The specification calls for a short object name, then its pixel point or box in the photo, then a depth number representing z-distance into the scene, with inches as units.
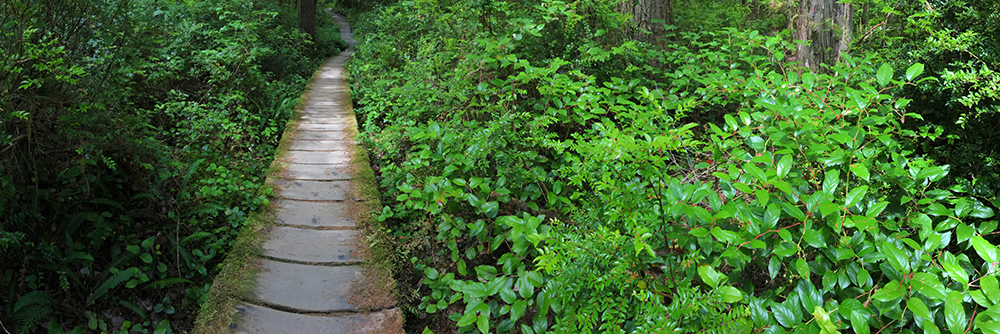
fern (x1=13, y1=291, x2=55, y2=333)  116.9
